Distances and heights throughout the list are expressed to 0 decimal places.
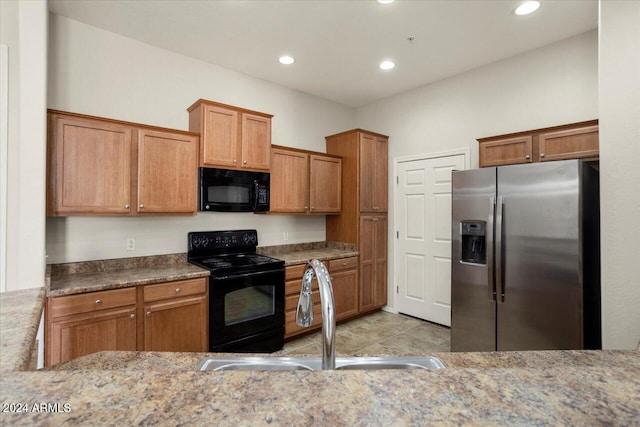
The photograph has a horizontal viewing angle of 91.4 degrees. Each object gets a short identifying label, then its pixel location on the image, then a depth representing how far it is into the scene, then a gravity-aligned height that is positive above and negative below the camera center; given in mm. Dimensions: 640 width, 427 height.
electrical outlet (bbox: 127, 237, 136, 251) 2844 -271
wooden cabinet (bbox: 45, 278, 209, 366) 2057 -778
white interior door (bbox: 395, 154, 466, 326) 3735 -269
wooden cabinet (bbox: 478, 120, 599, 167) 2557 +632
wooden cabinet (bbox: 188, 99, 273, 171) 2943 +796
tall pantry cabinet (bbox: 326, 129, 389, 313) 4020 +96
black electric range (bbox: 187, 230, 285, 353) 2709 -739
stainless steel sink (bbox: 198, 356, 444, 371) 1070 -517
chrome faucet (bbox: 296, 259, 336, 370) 931 -309
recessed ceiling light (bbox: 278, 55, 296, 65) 3257 +1646
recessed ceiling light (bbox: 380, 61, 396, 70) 3348 +1642
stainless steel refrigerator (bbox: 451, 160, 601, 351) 2168 -328
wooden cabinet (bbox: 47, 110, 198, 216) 2285 +378
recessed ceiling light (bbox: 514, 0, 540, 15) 2395 +1630
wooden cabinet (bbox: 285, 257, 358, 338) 3260 -872
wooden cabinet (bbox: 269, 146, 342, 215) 3596 +406
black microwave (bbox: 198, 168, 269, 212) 2947 +242
